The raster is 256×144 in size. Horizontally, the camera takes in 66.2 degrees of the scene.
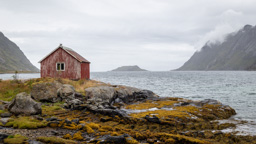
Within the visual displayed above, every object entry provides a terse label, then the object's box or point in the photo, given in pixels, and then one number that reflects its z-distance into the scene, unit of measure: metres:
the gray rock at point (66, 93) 20.75
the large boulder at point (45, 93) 20.11
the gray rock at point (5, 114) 12.93
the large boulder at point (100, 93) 22.98
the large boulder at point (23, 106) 13.69
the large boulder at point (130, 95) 26.50
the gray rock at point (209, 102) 23.27
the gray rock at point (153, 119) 14.71
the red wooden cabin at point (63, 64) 37.12
